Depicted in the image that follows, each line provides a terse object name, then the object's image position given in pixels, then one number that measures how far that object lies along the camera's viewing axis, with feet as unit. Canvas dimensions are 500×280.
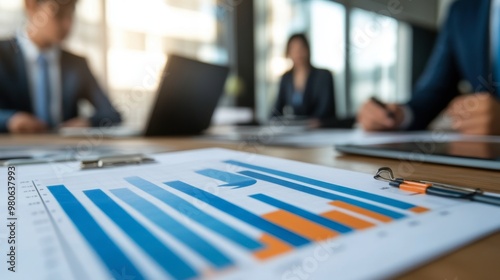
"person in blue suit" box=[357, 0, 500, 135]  2.29
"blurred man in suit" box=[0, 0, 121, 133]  4.78
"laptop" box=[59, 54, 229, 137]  2.62
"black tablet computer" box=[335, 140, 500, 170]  1.07
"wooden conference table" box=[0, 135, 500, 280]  0.42
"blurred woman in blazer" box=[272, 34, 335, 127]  7.95
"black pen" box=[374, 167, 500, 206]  0.67
